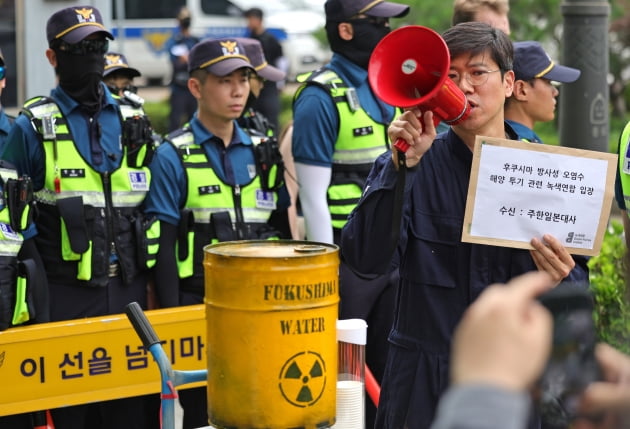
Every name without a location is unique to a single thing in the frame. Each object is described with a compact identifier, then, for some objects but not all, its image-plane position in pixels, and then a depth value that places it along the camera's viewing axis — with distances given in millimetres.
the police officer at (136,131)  11133
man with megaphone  6998
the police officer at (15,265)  9825
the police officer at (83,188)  10651
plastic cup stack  6651
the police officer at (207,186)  11184
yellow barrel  5924
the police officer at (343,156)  11425
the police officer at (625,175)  9066
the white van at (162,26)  46197
